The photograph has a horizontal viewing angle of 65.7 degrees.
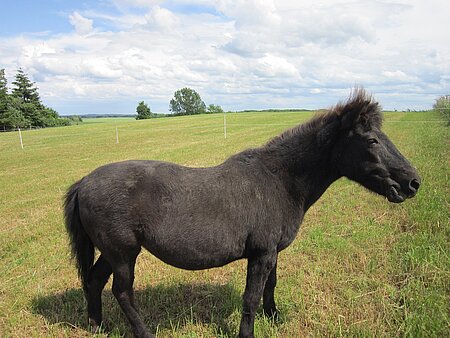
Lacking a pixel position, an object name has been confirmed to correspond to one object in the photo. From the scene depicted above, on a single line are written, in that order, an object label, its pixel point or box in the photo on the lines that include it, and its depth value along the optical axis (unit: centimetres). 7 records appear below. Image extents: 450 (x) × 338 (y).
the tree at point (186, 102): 11319
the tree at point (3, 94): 6216
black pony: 352
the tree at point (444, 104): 2807
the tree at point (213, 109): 10944
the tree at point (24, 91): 7278
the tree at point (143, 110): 9675
